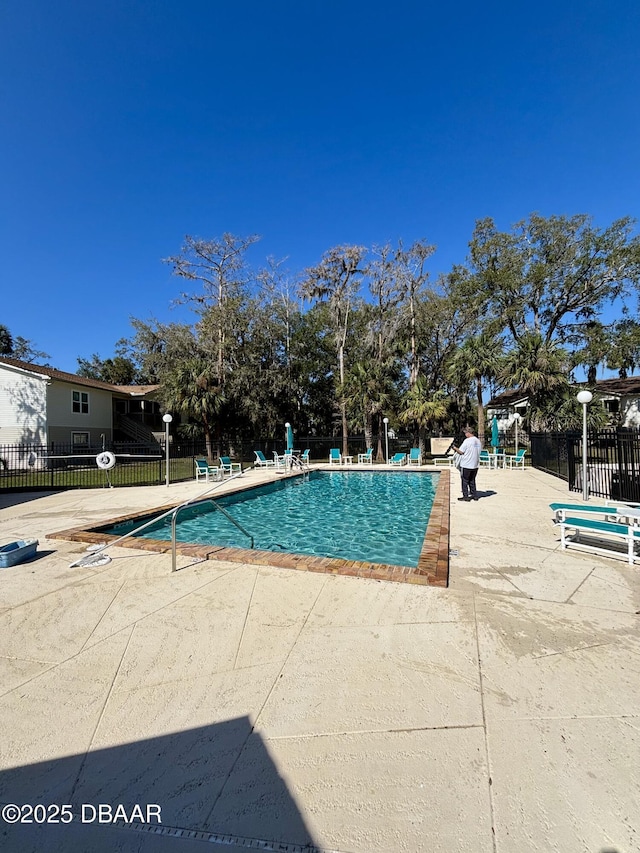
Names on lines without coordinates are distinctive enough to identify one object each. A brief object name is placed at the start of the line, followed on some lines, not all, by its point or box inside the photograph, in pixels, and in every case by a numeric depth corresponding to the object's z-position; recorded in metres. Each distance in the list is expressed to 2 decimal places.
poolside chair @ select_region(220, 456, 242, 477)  16.27
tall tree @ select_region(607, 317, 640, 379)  24.39
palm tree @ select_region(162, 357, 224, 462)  22.22
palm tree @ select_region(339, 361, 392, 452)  21.84
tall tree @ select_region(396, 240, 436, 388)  23.33
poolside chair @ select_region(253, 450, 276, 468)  18.84
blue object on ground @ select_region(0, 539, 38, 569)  4.76
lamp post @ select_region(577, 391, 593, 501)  8.87
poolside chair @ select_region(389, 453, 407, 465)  19.41
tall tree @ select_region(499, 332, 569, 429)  19.31
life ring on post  10.21
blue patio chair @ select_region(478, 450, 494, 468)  17.18
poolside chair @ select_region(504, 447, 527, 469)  16.29
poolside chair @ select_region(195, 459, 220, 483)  14.90
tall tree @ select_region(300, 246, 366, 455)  23.45
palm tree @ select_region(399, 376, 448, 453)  20.62
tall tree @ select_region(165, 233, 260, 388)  23.94
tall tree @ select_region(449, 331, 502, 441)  20.11
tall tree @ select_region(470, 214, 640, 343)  24.56
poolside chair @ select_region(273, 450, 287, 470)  17.88
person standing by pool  8.89
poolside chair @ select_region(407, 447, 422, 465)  19.38
